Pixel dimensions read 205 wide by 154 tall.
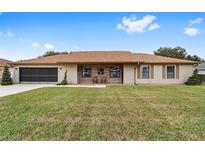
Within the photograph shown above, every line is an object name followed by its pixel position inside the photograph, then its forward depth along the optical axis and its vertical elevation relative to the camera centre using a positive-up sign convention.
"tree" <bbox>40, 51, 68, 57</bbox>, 26.03 +5.06
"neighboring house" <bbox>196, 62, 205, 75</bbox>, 20.68 +1.38
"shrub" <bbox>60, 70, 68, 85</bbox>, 12.09 -0.52
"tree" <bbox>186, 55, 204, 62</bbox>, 25.96 +4.09
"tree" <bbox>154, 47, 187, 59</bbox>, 25.66 +5.16
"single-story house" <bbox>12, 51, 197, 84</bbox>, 12.46 +0.73
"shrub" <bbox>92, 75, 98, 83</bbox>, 12.87 -0.29
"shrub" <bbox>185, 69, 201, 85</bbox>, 12.07 -0.39
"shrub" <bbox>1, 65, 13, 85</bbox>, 12.15 -0.16
